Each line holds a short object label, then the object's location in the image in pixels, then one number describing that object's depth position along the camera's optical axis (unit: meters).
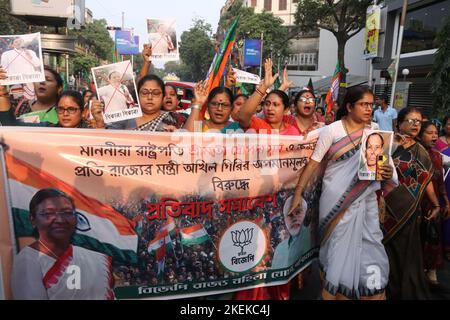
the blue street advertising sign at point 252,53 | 16.75
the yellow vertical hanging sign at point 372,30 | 13.99
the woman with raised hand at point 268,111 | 2.89
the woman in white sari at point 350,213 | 2.57
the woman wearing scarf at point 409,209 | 2.98
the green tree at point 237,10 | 36.69
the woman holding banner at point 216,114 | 2.90
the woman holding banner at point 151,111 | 2.94
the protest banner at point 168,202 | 2.20
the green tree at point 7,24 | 22.64
